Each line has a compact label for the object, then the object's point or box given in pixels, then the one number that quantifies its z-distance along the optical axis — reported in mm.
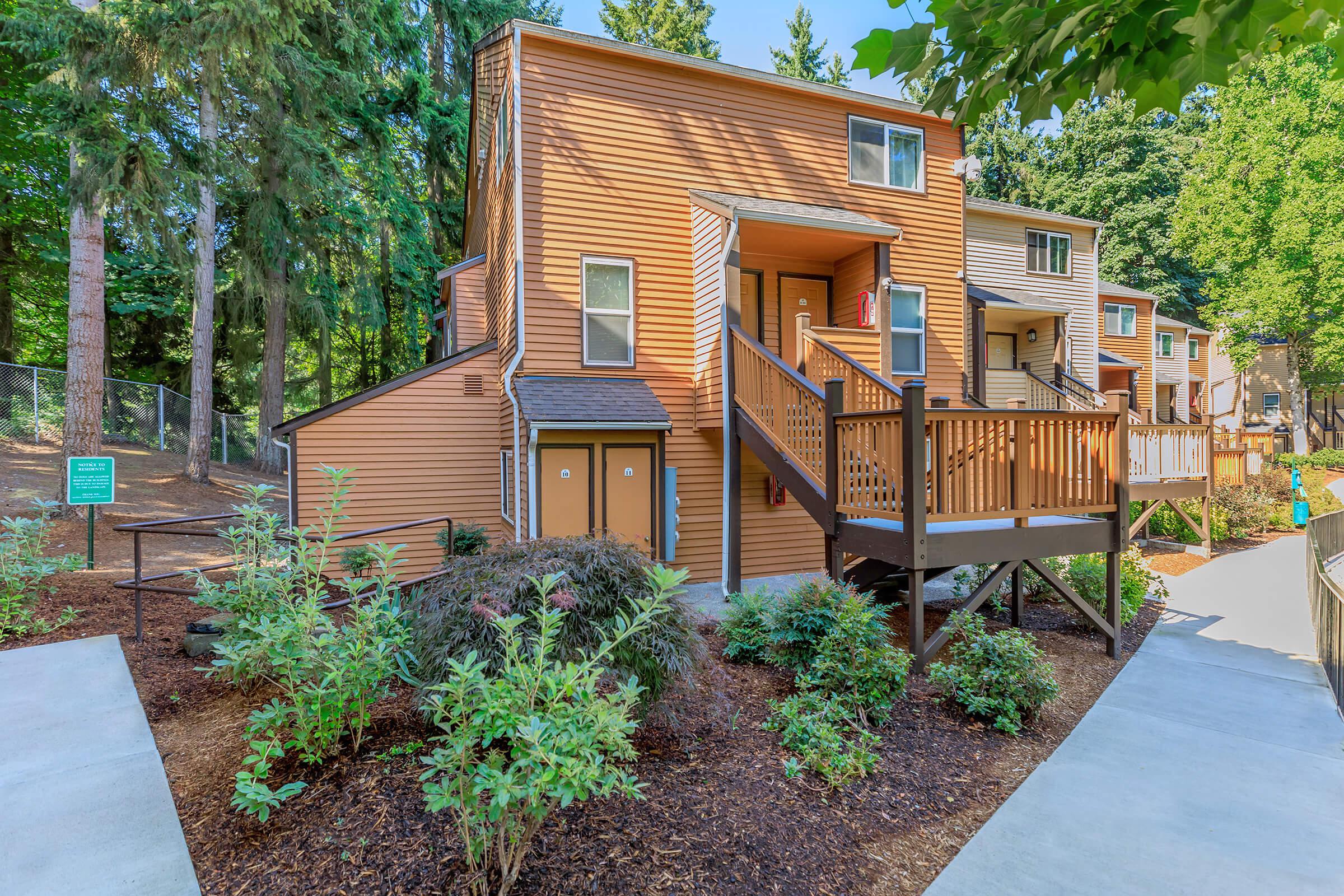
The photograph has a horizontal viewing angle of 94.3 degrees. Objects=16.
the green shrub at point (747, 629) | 5000
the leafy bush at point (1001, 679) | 4254
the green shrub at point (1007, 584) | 7168
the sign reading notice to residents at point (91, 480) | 6559
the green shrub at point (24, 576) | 5074
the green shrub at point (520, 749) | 2109
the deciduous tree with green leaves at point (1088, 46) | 2074
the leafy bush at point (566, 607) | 3383
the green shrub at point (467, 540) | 8344
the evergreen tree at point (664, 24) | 26312
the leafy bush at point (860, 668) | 4109
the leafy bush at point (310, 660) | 2848
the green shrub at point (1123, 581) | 6512
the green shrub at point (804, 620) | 4637
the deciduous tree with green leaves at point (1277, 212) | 21172
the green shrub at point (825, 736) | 3383
